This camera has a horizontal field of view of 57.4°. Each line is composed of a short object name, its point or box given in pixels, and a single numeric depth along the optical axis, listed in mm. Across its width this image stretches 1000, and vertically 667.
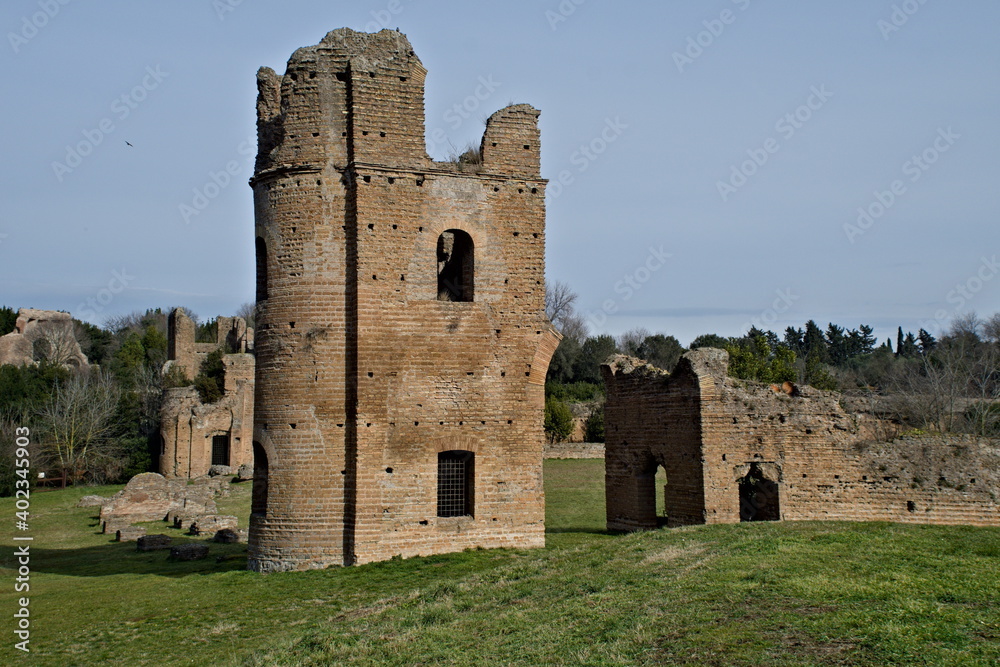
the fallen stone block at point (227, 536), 20562
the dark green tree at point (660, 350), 61156
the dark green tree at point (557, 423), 40875
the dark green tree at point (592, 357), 54250
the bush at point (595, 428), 41969
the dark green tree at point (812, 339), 69125
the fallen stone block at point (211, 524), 22844
